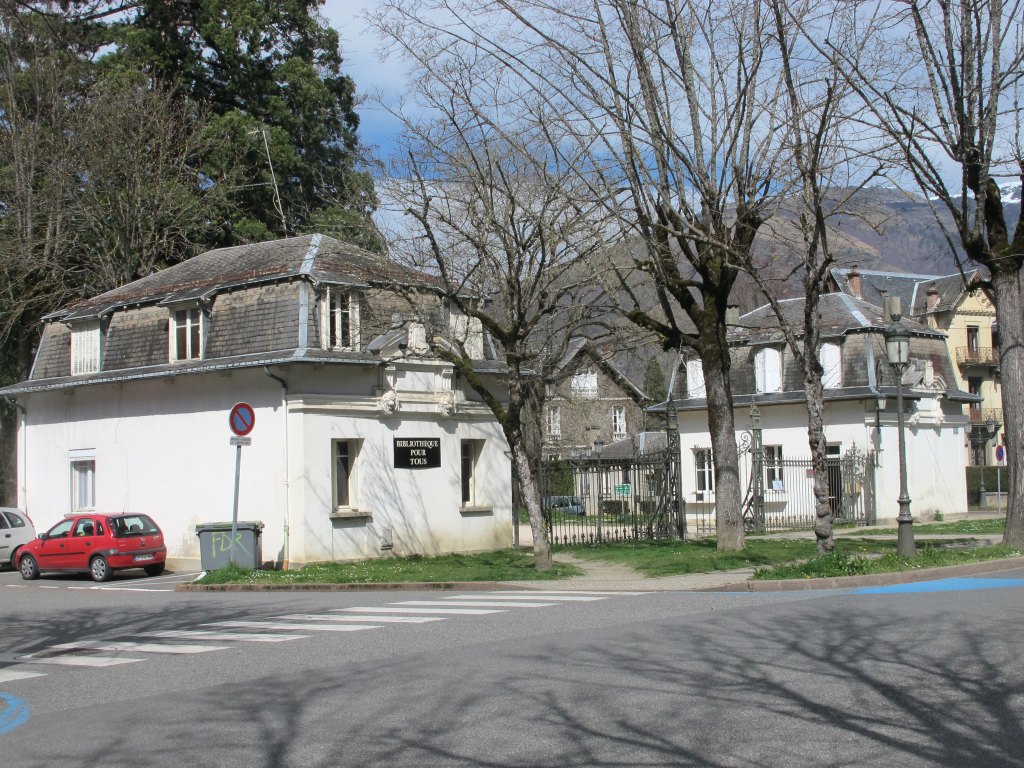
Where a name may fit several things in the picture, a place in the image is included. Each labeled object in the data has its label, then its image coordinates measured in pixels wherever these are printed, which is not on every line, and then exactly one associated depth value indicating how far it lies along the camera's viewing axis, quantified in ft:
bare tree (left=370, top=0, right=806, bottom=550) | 68.03
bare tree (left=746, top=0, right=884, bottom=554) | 62.49
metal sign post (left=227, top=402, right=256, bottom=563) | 70.79
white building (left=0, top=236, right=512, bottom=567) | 81.20
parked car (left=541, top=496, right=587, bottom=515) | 125.96
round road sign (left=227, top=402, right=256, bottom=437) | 70.74
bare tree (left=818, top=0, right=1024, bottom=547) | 65.92
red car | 80.79
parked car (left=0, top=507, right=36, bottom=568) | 96.22
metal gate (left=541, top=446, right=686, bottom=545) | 91.45
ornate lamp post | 64.39
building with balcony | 203.72
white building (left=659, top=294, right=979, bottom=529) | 123.54
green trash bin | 76.28
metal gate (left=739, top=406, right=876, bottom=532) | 118.73
